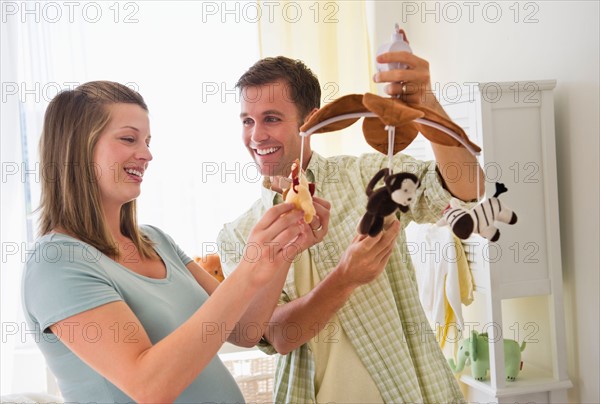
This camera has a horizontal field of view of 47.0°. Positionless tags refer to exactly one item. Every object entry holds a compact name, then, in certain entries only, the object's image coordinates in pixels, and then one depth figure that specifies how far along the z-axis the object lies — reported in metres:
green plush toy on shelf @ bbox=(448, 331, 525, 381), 2.18
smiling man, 1.41
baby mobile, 1.01
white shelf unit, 2.10
